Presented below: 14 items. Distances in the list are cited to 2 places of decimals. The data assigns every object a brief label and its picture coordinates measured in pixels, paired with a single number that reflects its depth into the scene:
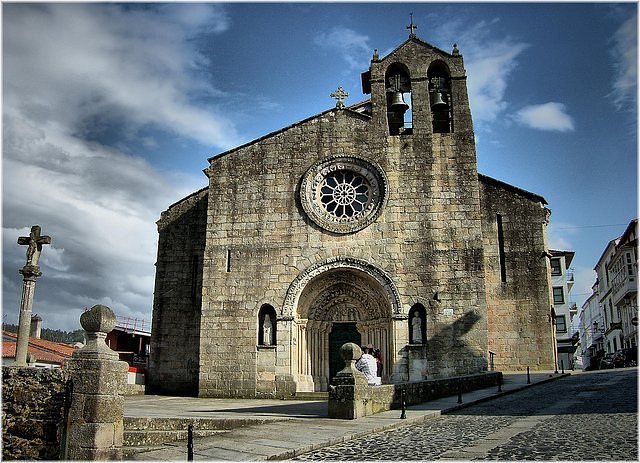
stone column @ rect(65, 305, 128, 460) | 7.43
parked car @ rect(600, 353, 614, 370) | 33.03
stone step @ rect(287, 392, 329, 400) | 17.39
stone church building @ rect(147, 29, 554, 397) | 17.92
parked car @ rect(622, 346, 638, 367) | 30.47
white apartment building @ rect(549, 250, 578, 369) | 43.20
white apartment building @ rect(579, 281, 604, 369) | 63.97
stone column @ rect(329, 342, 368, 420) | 10.61
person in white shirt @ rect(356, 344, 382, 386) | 12.38
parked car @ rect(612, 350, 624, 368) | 31.71
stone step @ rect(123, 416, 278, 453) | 10.21
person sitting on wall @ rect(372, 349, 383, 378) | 15.79
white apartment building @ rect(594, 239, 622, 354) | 48.72
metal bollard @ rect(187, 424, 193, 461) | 5.97
